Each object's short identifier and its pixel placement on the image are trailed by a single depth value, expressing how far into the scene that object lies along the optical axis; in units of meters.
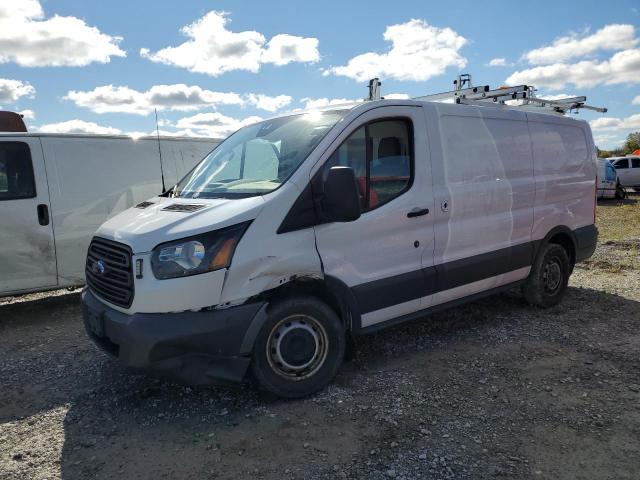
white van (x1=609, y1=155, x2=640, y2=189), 22.78
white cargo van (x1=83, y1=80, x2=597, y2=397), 3.15
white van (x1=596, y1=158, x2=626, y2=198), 19.33
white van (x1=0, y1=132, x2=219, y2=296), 5.45
